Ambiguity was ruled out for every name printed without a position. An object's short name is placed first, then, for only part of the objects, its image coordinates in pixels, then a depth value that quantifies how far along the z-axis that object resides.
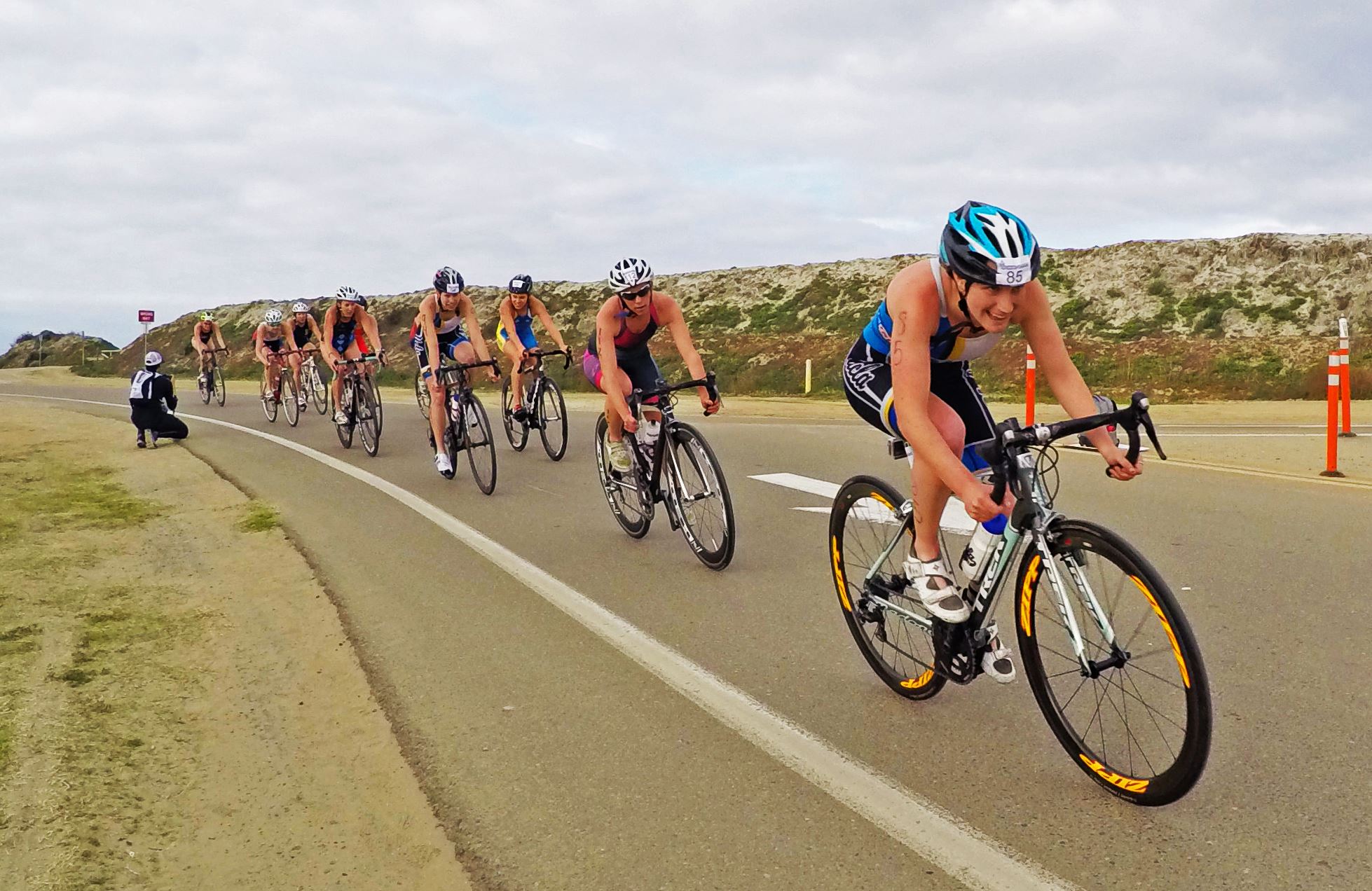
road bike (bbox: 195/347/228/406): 26.14
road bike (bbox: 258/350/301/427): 19.44
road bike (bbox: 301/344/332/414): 19.55
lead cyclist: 3.50
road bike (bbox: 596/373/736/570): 6.97
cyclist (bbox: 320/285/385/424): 13.98
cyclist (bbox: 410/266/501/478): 11.12
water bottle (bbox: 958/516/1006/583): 3.87
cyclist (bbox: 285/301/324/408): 18.03
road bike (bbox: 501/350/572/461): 12.79
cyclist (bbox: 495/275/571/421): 12.70
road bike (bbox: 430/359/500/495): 10.41
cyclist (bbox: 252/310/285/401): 19.95
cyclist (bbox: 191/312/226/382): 23.83
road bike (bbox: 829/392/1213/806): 3.15
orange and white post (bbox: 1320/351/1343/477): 10.97
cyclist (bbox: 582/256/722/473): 7.25
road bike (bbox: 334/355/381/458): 13.95
